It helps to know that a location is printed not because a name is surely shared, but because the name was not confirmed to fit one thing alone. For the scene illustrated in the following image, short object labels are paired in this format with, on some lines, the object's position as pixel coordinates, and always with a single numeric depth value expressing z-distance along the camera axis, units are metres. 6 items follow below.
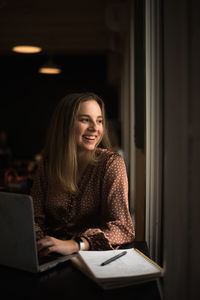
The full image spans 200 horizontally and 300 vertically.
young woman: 1.73
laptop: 1.15
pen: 1.19
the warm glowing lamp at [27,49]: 4.93
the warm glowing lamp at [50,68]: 6.73
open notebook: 1.10
